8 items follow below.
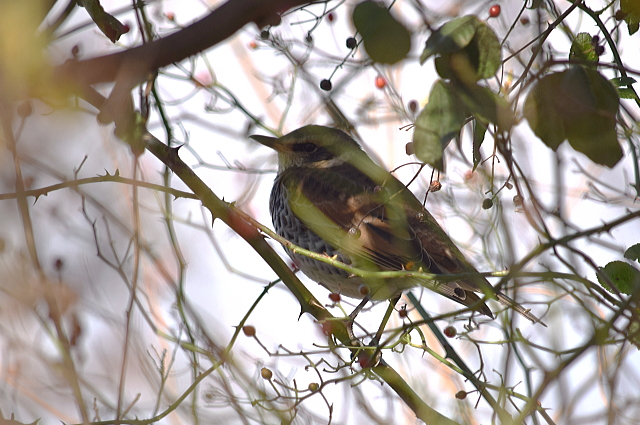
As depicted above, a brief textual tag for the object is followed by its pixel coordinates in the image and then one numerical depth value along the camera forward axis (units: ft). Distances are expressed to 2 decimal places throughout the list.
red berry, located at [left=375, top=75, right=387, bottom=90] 25.36
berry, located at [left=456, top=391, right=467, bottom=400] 18.94
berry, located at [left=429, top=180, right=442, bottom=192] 15.98
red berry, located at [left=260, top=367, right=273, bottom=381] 18.26
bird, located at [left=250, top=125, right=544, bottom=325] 24.99
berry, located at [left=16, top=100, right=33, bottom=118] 12.74
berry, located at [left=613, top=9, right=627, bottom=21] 15.48
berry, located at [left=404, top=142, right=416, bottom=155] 16.08
